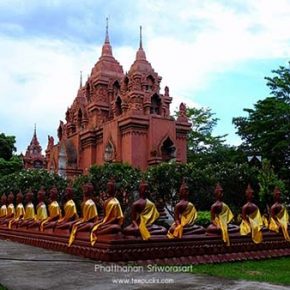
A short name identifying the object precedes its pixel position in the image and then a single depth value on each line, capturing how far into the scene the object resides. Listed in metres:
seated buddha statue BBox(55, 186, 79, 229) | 12.09
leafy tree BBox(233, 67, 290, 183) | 31.93
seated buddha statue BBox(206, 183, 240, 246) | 10.85
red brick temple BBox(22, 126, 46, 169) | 52.69
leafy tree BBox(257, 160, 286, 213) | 21.88
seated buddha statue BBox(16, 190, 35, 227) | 15.30
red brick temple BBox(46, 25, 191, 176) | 32.62
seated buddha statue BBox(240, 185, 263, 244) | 11.42
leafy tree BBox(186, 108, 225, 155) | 46.53
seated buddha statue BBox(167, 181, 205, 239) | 10.46
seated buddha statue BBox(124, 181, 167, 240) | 9.67
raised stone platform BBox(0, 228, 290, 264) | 9.34
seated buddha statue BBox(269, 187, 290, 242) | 12.30
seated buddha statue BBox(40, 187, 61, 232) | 13.21
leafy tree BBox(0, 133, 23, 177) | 35.01
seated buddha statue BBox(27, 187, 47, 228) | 14.27
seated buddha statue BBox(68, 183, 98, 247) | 10.74
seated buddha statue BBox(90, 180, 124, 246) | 9.55
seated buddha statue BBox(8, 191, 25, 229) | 16.94
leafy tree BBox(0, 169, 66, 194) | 25.47
